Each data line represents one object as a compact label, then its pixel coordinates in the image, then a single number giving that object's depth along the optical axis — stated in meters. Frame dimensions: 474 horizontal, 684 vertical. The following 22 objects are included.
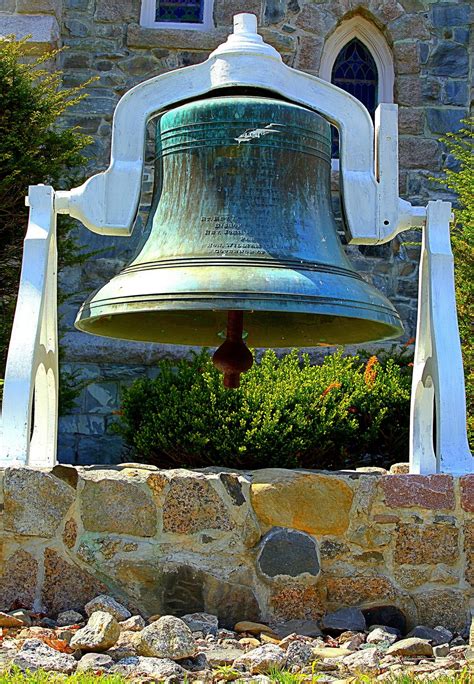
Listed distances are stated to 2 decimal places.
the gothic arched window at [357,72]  9.70
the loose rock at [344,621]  3.53
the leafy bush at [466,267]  6.73
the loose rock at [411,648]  3.25
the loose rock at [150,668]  2.91
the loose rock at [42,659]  2.92
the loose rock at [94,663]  2.93
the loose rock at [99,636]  3.07
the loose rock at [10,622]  3.34
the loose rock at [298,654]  3.11
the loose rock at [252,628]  3.48
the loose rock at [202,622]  3.43
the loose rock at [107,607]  3.41
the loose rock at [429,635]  3.47
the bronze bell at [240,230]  3.51
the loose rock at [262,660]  3.01
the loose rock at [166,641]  3.04
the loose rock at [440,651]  3.30
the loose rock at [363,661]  3.08
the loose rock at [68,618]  3.42
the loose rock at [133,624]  3.34
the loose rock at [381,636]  3.38
